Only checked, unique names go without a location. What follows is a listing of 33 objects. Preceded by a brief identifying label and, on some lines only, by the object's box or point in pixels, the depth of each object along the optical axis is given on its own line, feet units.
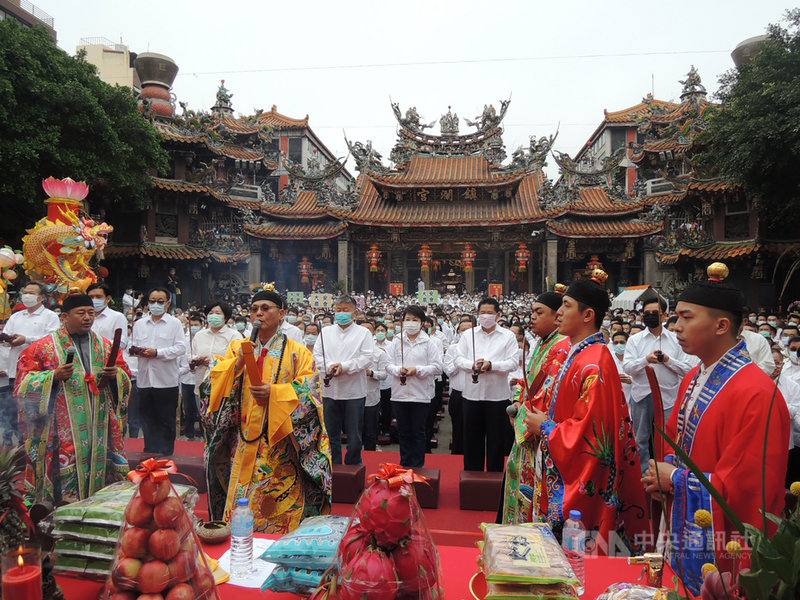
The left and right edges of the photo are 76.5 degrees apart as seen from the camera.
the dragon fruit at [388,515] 4.56
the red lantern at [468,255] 75.25
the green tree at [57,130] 44.78
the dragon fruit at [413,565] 4.57
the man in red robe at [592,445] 8.25
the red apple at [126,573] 4.58
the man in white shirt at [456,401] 21.83
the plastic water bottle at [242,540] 6.26
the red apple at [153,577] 4.55
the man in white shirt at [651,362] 17.97
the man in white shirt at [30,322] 19.89
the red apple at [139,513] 4.66
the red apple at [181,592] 4.58
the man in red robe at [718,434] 6.45
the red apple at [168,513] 4.68
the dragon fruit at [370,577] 4.41
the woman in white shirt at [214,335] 20.59
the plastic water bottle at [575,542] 5.79
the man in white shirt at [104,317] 20.03
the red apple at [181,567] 4.64
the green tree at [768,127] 37.73
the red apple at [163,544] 4.63
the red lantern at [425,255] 75.77
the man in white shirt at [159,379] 18.78
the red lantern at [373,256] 76.59
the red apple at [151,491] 4.69
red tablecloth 5.75
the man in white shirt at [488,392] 16.80
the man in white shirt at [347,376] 17.19
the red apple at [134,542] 4.63
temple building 63.93
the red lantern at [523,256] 72.74
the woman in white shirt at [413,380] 17.65
